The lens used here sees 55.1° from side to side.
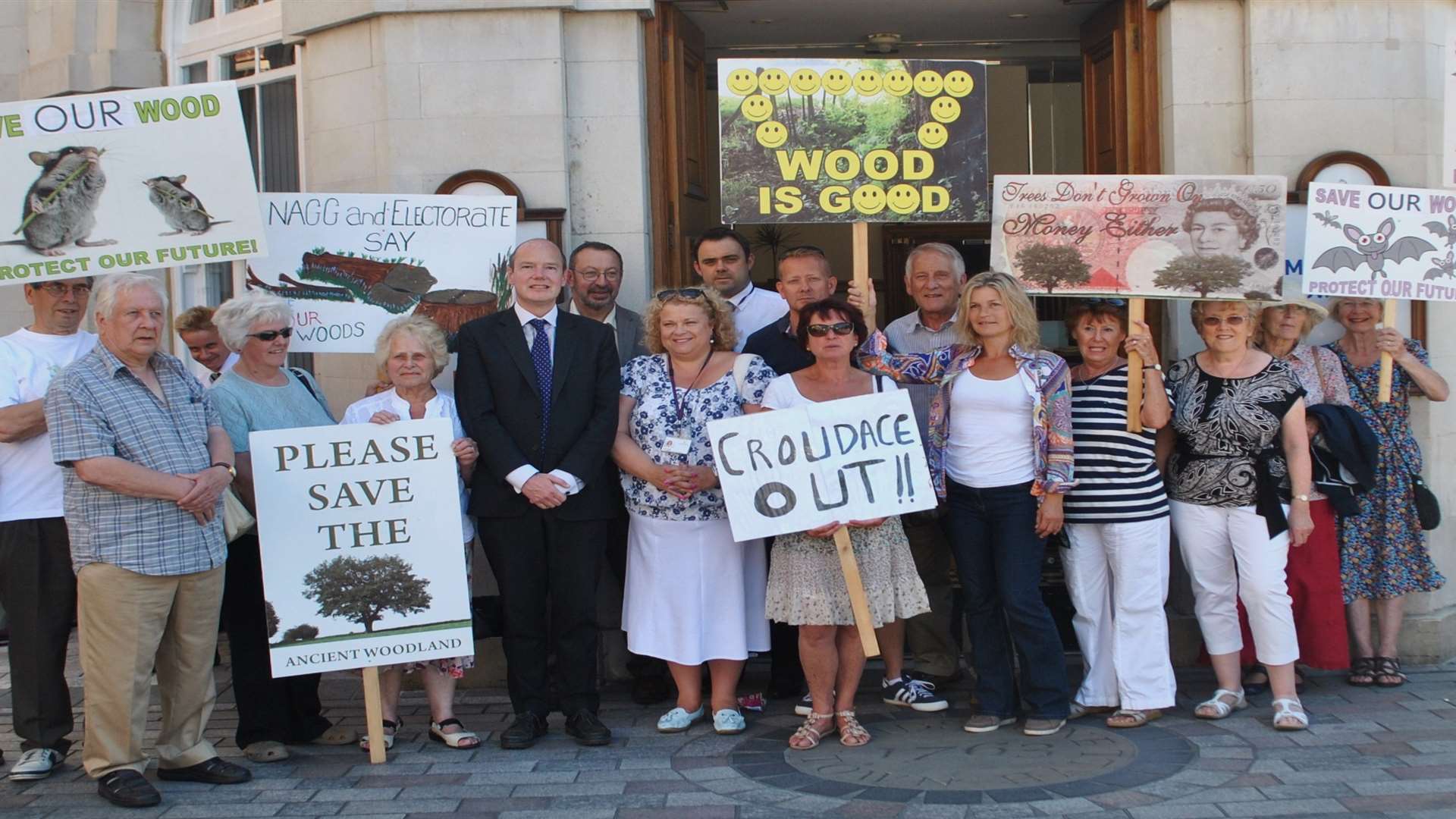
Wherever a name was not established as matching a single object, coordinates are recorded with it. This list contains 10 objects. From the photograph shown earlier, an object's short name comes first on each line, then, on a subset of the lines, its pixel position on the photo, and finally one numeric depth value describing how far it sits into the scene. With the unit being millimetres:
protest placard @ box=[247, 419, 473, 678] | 5430
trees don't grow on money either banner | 5938
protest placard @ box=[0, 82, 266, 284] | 5727
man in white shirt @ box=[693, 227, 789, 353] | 6508
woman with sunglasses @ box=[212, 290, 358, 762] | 5625
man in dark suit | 5715
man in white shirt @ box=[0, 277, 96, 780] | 5398
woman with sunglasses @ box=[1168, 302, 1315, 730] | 5754
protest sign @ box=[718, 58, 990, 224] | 6207
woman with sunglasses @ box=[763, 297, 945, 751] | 5566
